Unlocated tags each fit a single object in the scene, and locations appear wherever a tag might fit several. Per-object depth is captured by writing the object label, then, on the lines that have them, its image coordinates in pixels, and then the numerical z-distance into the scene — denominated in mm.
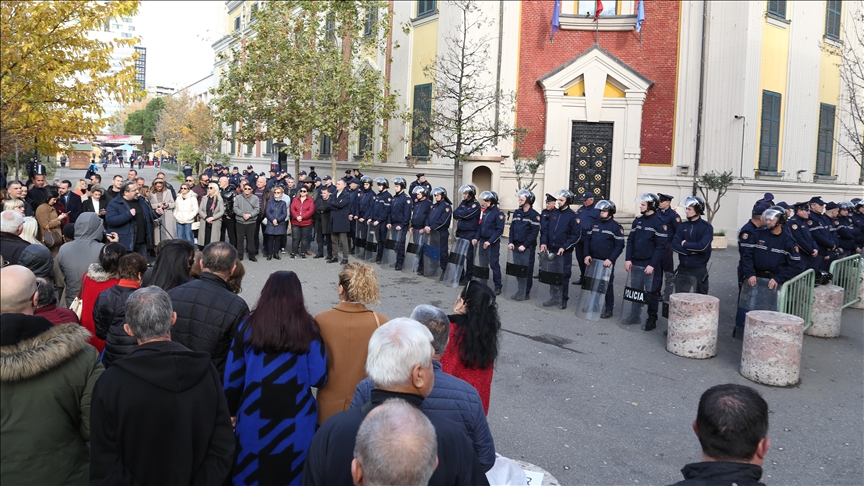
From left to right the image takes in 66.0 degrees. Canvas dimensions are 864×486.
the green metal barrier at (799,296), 9023
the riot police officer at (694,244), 10039
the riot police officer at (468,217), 13008
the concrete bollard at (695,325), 8750
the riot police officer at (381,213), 15406
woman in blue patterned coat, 3699
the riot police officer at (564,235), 11508
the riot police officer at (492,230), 12391
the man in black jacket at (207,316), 4180
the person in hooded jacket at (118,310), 4176
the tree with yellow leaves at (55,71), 11641
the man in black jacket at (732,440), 2578
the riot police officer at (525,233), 11961
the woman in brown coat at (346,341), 3967
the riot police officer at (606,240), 10836
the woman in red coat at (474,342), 4230
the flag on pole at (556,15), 21750
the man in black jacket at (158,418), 3045
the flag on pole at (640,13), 21672
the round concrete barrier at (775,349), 7730
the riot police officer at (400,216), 14805
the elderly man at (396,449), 2143
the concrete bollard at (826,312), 10211
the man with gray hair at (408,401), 2592
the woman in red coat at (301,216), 15805
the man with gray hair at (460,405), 3156
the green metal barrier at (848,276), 11906
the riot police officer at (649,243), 10296
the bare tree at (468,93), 20266
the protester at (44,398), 3006
